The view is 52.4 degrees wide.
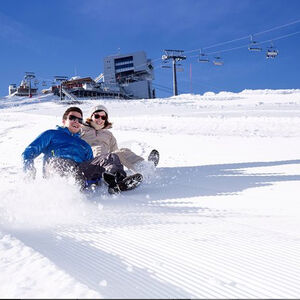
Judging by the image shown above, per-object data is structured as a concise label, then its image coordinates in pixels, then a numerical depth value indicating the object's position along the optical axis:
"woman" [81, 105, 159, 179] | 4.80
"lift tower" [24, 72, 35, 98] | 67.12
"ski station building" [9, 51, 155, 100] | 67.12
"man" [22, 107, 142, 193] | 3.47
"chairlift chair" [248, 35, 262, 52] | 33.21
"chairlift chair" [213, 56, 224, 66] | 38.88
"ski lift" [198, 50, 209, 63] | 37.08
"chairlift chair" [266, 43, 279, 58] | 35.78
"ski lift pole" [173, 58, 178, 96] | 39.21
